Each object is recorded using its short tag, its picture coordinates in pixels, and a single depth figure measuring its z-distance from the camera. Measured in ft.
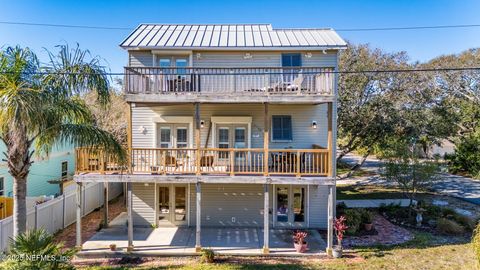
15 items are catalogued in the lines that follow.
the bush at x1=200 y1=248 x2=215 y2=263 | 32.07
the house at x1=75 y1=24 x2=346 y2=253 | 43.68
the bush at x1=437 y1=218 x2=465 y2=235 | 41.29
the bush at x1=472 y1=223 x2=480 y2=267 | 22.27
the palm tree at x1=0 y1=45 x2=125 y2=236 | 22.75
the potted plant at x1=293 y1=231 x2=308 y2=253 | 34.30
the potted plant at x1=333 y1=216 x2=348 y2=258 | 33.45
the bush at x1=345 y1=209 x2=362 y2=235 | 40.85
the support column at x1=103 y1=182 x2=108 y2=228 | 42.94
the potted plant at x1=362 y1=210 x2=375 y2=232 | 41.83
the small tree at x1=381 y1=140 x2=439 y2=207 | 45.47
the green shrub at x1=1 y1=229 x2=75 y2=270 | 23.22
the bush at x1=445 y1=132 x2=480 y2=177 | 85.81
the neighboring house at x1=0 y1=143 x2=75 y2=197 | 46.91
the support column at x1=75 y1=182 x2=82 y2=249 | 34.30
